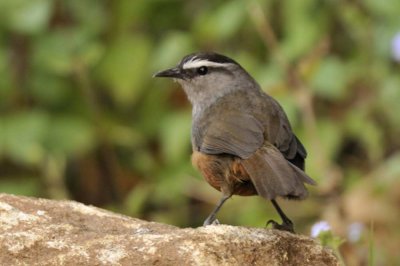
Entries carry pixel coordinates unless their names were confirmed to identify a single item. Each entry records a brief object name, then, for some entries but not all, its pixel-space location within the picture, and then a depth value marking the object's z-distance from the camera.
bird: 9.32
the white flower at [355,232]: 11.93
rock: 8.53
